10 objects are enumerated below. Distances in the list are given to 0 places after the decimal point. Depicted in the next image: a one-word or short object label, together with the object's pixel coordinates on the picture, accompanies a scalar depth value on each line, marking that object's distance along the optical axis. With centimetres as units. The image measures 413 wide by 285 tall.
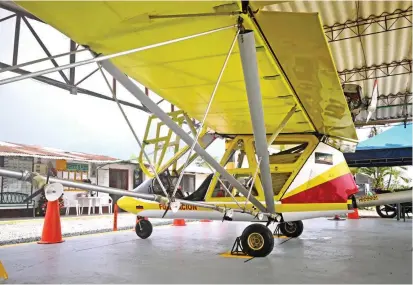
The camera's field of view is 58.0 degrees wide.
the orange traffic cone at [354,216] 1317
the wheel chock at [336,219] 1239
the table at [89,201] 1514
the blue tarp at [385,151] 1188
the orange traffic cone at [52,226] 646
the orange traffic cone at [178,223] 1041
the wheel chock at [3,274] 352
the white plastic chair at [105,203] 1578
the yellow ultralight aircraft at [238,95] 277
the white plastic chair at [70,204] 1450
